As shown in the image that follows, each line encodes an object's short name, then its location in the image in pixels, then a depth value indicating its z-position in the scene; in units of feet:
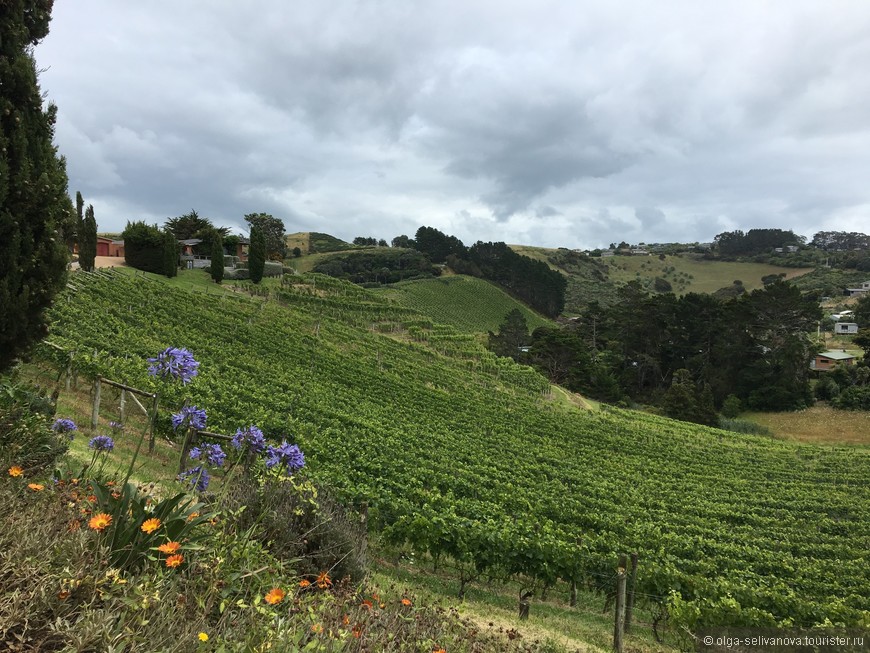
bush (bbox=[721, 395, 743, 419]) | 176.65
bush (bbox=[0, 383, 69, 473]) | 14.38
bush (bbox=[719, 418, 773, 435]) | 159.94
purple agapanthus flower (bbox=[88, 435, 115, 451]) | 17.68
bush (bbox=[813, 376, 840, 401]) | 179.01
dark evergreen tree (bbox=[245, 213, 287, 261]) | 229.45
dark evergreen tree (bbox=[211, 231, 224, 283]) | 153.07
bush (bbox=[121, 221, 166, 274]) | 137.90
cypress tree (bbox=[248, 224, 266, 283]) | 166.40
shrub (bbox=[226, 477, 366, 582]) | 14.71
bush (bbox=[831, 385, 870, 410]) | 165.78
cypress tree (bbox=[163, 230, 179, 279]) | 139.44
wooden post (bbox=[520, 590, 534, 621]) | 24.73
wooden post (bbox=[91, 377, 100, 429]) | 33.68
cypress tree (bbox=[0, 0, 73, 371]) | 17.76
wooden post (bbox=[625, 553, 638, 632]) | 26.36
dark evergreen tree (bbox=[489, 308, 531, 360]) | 206.43
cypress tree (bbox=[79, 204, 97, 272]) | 112.06
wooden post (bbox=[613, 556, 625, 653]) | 22.52
